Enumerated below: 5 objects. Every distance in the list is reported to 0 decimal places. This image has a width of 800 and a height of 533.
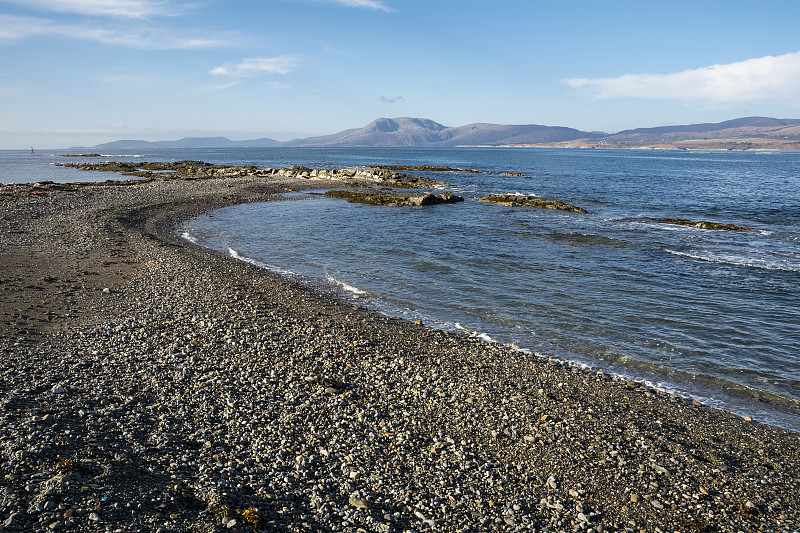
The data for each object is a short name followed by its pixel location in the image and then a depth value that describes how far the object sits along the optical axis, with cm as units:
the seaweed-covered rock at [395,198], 4947
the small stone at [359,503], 697
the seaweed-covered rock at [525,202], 4650
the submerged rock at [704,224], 3609
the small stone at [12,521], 575
